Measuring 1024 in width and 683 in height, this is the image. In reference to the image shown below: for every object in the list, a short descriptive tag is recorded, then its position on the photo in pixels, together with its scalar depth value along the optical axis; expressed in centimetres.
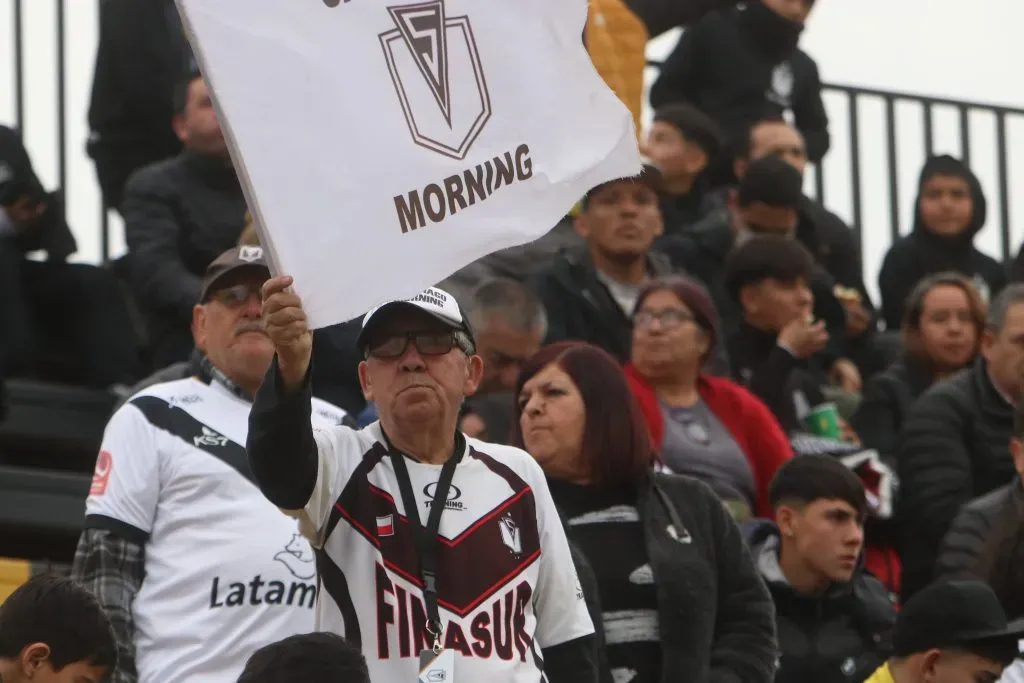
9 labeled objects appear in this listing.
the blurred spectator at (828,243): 2161
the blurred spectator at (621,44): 1897
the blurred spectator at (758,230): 2023
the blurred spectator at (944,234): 2223
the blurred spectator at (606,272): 1730
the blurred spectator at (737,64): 2277
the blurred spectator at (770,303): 1864
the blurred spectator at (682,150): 2125
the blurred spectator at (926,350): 1881
